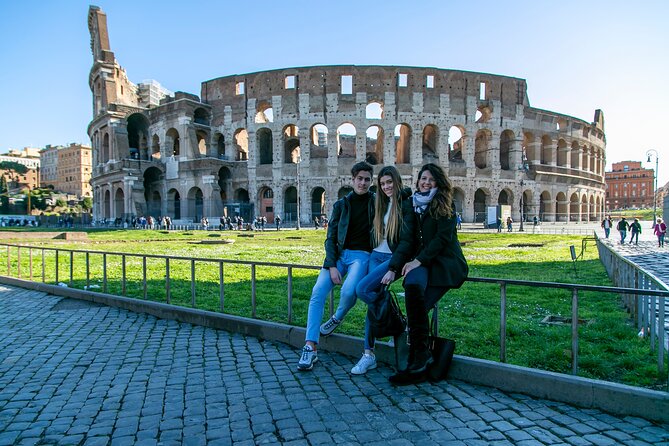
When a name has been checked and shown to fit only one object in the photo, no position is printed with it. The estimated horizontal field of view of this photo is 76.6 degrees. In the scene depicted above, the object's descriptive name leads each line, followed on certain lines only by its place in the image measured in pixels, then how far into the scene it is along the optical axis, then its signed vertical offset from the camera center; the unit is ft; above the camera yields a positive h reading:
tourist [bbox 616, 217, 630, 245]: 77.30 -4.06
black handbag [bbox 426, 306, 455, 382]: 13.20 -4.74
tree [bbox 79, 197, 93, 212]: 297.61 +4.13
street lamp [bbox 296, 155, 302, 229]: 130.41 +8.80
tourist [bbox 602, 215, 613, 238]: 88.71 -3.58
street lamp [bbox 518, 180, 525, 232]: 146.59 +7.61
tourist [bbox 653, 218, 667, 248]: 70.33 -3.92
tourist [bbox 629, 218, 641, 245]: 73.00 -3.47
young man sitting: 14.49 -1.48
